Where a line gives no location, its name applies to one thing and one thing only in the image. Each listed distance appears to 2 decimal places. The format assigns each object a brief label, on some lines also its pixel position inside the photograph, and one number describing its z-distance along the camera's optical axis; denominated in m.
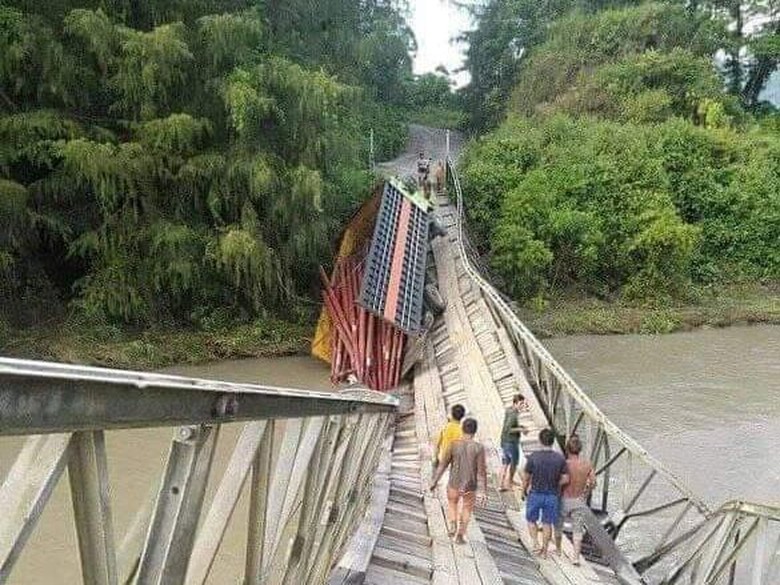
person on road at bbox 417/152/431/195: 20.40
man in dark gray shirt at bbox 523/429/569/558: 5.44
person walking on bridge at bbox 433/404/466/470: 5.70
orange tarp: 15.58
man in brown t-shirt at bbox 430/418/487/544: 5.21
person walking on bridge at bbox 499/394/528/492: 6.98
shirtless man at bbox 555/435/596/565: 5.57
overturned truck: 11.76
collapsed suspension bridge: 1.18
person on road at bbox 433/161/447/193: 20.77
